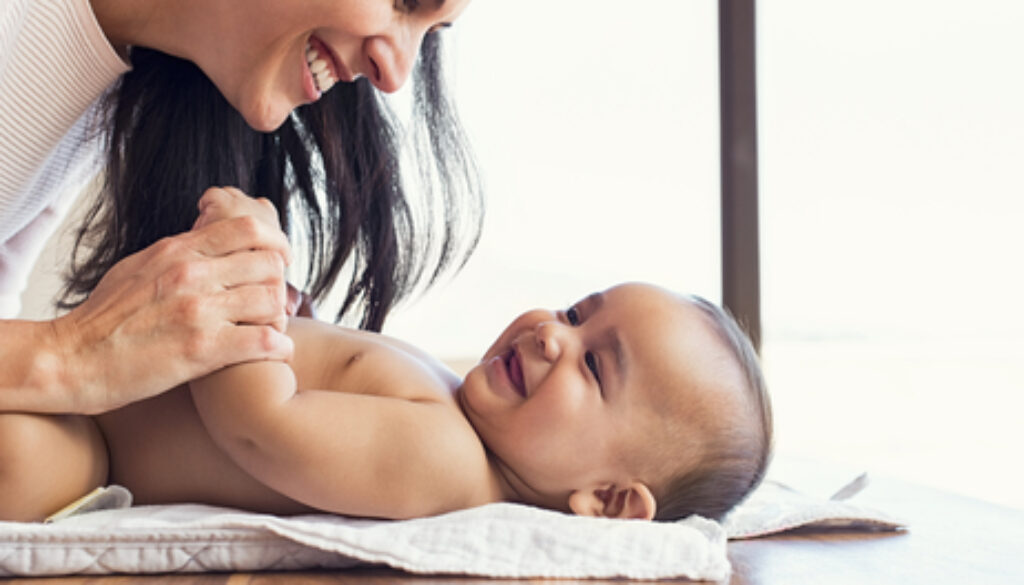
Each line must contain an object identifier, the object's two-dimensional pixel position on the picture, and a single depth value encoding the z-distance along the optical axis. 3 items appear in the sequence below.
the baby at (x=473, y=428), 1.06
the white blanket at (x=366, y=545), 0.93
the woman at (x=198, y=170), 1.02
